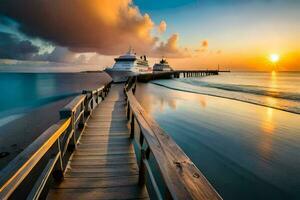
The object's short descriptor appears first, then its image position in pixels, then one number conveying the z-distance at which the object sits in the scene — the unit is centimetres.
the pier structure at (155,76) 4561
